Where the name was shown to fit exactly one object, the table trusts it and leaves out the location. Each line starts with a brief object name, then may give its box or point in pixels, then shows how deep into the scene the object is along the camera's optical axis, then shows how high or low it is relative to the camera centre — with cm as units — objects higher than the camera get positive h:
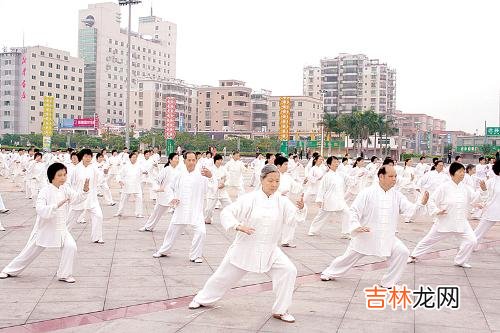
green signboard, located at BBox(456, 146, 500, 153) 9072 -43
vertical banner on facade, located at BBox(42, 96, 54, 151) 4872 +205
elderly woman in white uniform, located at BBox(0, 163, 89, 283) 727 -113
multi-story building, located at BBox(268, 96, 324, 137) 9969 +516
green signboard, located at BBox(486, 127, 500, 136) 6869 +191
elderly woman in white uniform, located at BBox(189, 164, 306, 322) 589 -100
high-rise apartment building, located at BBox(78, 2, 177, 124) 11319 +1658
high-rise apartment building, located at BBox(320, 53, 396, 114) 11525 +1255
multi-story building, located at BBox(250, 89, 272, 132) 9979 +590
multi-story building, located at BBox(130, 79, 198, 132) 10044 +723
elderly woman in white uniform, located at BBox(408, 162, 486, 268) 873 -106
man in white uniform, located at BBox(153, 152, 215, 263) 898 -101
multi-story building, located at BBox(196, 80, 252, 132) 9650 +616
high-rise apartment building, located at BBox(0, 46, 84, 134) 9862 +995
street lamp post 2960 +639
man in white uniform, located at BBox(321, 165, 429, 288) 718 -97
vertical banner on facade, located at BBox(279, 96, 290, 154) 4846 +206
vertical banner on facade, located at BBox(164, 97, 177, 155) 5041 +189
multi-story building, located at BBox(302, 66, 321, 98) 12125 +1361
